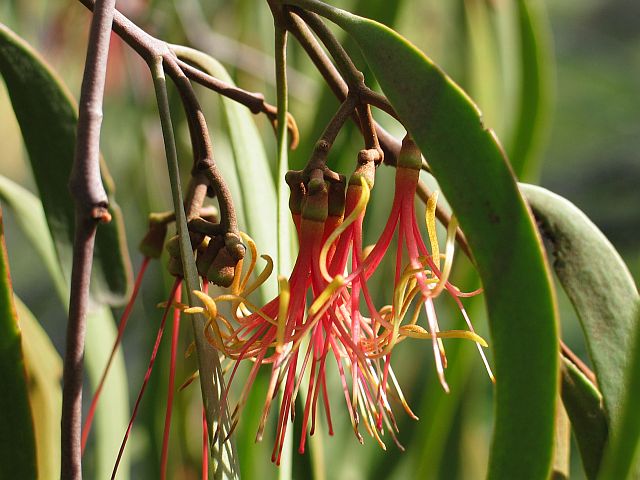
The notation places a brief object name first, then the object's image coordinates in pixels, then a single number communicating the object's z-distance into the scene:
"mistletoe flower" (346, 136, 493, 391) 0.30
